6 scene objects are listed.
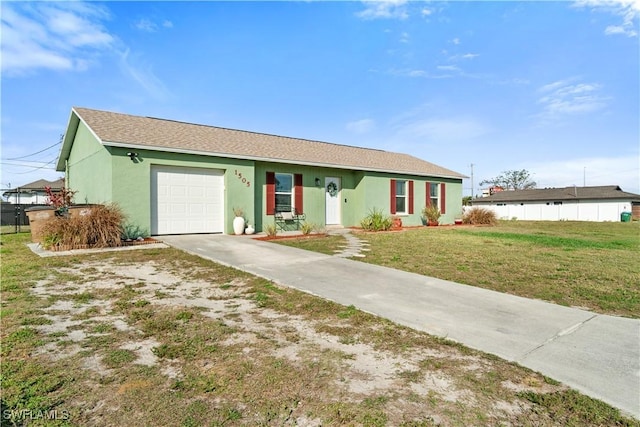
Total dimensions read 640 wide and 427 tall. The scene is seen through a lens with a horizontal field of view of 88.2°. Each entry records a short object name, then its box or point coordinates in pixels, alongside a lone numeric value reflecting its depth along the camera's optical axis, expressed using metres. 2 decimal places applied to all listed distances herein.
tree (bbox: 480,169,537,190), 61.22
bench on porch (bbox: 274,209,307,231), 13.55
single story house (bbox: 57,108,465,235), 10.27
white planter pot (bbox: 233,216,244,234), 11.74
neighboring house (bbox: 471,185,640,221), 34.56
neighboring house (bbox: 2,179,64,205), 32.79
